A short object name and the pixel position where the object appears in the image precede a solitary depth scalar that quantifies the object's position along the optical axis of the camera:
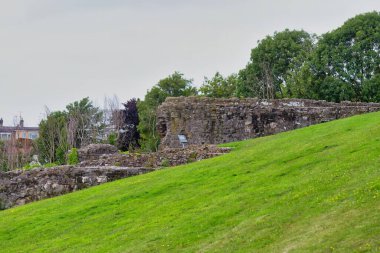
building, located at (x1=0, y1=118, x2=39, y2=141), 147.48
